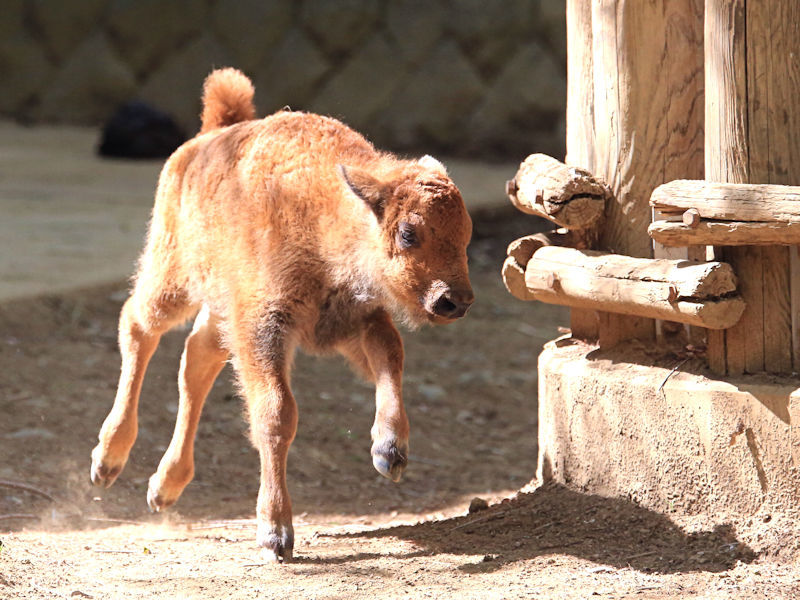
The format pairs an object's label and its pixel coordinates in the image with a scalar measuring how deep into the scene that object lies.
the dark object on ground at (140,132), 25.53
